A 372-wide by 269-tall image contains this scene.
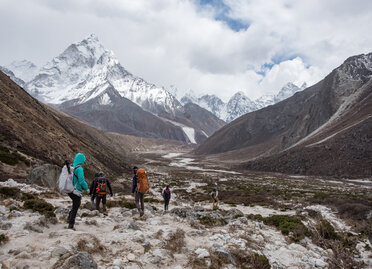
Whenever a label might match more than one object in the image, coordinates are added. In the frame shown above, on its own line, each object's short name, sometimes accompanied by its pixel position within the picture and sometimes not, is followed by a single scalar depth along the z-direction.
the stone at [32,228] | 8.23
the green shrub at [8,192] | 12.98
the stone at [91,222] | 10.12
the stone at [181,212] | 14.57
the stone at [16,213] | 9.65
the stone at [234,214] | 16.29
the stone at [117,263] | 6.68
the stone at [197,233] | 10.64
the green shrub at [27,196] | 13.02
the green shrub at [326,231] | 13.27
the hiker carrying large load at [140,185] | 13.29
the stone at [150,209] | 15.07
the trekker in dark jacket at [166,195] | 17.14
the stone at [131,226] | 10.01
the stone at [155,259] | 7.28
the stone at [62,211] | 11.32
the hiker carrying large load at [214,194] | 21.20
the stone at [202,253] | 8.05
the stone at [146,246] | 7.99
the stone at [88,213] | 11.63
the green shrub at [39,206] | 10.99
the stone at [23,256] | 6.11
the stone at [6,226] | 8.00
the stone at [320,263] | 9.32
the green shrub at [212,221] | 13.00
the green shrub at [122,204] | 15.89
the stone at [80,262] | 5.90
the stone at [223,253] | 8.15
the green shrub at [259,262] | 8.28
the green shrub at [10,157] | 23.70
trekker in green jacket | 8.98
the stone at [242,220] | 14.36
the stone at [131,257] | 7.13
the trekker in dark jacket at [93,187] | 12.82
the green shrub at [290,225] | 12.72
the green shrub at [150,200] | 21.33
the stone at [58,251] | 6.50
